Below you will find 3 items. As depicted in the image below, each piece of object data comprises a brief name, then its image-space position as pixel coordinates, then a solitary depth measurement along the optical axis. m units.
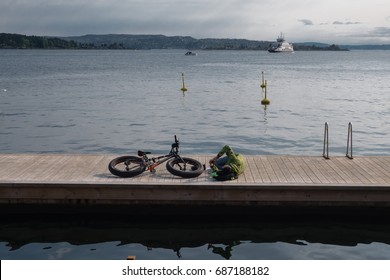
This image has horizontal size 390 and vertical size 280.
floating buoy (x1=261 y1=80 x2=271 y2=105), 42.31
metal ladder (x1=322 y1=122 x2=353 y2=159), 16.30
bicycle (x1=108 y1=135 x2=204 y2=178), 13.99
